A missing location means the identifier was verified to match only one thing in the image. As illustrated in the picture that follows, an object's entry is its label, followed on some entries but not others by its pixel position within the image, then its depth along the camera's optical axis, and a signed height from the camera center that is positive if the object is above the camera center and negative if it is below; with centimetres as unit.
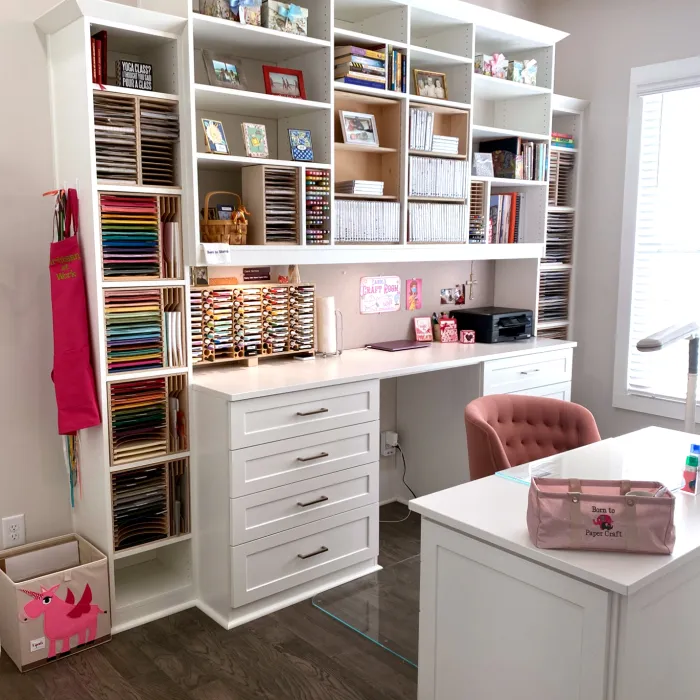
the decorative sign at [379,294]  401 -28
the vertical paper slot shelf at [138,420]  290 -70
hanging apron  278 -34
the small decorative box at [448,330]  423 -49
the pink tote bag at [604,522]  176 -65
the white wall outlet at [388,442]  426 -112
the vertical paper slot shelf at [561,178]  454 +40
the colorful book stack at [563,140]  451 +62
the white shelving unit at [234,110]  278 +57
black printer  420 -45
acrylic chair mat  290 -151
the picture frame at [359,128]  345 +53
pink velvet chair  302 -73
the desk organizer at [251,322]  321 -36
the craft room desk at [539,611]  169 -89
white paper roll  363 -40
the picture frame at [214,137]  300 +42
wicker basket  308 +5
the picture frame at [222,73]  305 +69
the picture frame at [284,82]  317 +68
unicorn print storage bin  266 -132
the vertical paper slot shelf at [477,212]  409 +17
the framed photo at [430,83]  372 +79
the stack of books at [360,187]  348 +26
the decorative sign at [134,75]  279 +62
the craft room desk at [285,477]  294 -96
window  418 +7
